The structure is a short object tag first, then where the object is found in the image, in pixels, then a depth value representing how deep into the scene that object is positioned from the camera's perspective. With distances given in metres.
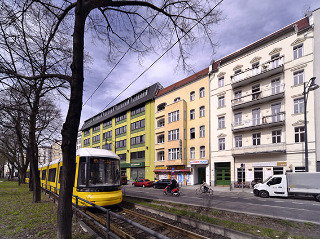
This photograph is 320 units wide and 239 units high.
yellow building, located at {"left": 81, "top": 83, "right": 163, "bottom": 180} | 38.56
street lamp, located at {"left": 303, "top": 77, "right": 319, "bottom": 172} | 16.42
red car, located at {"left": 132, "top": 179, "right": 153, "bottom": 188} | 29.84
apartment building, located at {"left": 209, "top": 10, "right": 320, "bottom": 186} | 20.20
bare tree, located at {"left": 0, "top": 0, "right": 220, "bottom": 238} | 4.67
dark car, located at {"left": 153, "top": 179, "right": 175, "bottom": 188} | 25.68
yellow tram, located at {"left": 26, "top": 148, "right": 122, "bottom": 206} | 9.57
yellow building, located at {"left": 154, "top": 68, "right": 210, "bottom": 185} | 29.45
